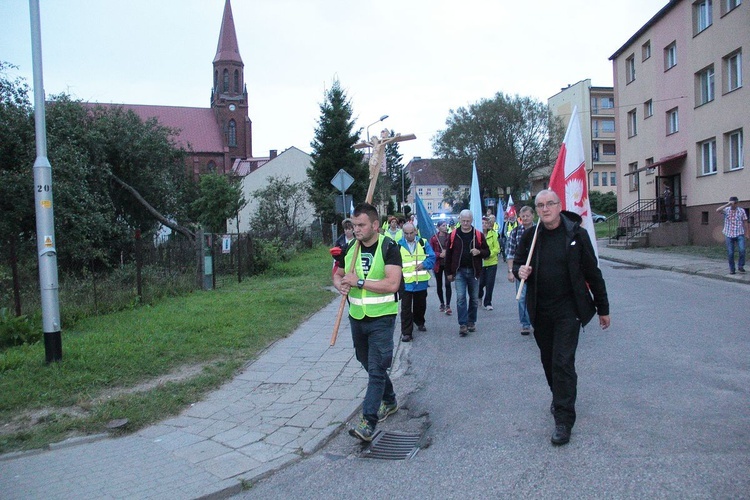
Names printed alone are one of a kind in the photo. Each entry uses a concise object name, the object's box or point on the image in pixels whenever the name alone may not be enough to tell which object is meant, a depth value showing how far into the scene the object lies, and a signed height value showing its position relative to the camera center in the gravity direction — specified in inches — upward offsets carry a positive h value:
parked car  2098.9 +27.8
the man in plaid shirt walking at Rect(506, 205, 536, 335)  344.5 -7.1
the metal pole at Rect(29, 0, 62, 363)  270.2 +12.8
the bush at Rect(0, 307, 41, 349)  332.2 -44.7
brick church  3031.5 +610.2
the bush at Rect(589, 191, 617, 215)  2271.2 +83.7
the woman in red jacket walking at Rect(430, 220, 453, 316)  434.0 -24.3
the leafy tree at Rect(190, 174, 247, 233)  1486.2 +92.8
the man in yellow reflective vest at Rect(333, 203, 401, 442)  195.2 -20.0
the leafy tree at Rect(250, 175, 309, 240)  1507.1 +84.7
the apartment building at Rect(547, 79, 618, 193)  2632.9 +440.4
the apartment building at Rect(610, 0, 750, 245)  892.0 +185.3
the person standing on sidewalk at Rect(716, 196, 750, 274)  590.2 -7.7
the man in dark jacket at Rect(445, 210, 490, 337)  368.2 -19.7
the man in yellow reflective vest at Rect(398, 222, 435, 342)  358.9 -23.8
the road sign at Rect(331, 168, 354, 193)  634.2 +56.5
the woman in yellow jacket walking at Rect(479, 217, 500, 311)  431.8 -25.2
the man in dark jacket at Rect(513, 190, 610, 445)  185.9 -19.6
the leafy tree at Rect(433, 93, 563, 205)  2250.2 +334.1
